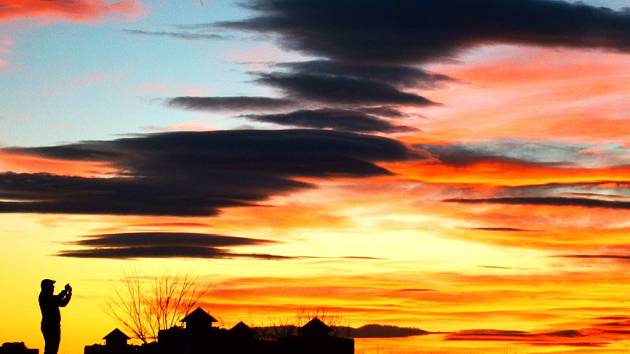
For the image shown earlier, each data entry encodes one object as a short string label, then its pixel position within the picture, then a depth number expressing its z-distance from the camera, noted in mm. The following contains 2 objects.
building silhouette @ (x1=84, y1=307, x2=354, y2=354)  53969
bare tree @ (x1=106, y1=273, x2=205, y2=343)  65562
